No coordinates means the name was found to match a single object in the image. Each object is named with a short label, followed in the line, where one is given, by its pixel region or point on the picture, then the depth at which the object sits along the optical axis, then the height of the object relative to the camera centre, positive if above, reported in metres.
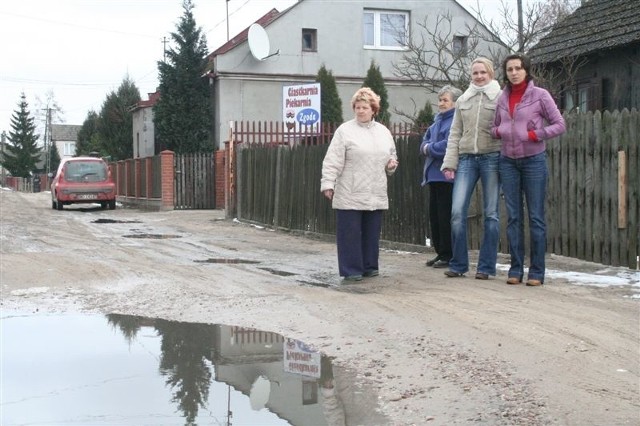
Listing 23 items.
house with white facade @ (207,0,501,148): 32.06 +4.92
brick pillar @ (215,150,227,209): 25.69 -0.13
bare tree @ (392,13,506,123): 31.59 +5.57
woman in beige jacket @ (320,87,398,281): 7.96 -0.05
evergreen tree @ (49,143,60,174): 108.38 +2.54
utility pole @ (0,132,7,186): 108.54 +4.76
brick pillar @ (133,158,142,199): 28.78 +0.00
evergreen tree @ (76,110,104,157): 65.79 +3.81
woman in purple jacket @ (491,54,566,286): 7.16 +0.22
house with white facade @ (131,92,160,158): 44.59 +2.74
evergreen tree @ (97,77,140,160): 56.81 +3.98
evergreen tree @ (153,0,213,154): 33.16 +3.22
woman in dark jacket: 8.49 +0.05
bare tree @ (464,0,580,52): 19.05 +3.56
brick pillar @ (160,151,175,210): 25.19 -0.03
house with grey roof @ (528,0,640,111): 17.12 +2.68
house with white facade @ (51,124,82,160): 137.12 +6.39
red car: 25.38 -0.19
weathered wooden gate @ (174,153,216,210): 25.64 -0.16
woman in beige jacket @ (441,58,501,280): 7.61 +0.13
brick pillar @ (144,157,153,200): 26.98 +0.00
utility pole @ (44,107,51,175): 97.94 +4.53
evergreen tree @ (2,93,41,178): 105.44 +3.75
